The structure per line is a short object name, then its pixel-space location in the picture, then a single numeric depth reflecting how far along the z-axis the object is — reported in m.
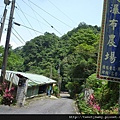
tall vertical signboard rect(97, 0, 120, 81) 4.92
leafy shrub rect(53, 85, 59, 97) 22.02
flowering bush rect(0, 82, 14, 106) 9.53
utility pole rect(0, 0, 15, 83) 9.75
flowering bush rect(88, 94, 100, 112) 9.31
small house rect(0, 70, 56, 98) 10.29
